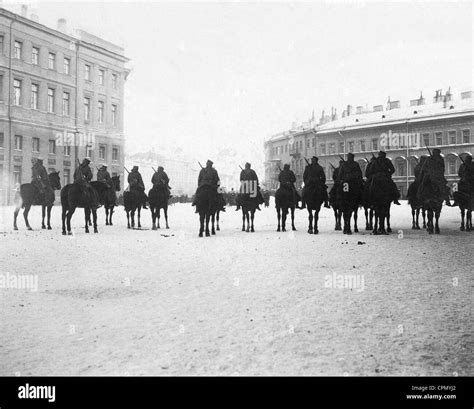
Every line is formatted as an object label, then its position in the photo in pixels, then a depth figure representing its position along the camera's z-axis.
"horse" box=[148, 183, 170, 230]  18.64
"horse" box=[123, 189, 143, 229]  18.53
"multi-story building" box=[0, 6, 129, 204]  21.28
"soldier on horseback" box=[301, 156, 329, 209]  16.17
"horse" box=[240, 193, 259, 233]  17.58
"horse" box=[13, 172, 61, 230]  17.03
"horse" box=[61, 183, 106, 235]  15.76
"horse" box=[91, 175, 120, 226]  19.70
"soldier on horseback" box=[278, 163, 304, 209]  17.09
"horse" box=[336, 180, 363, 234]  15.67
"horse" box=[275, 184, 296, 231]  16.94
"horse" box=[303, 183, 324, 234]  16.09
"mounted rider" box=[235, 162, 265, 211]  17.52
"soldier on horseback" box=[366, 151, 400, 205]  15.60
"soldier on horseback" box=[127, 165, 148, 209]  18.67
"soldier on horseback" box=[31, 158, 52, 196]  17.12
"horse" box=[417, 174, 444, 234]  15.91
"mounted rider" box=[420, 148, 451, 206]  16.02
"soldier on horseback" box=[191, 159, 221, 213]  15.19
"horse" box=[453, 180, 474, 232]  16.56
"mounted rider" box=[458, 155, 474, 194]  16.58
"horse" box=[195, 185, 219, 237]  15.08
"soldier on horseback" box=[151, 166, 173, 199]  18.55
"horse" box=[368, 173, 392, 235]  15.30
